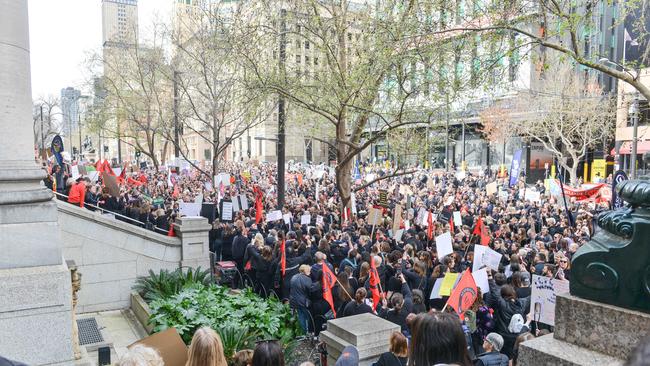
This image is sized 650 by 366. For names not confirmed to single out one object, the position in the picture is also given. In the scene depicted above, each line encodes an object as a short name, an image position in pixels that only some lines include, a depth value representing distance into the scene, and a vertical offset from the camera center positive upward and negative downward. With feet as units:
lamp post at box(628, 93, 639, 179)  74.08 +4.08
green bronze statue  8.64 -1.86
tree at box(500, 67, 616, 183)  118.32 +11.33
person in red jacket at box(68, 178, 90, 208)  43.54 -3.46
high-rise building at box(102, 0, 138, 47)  94.50 +24.30
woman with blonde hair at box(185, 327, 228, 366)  12.86 -5.12
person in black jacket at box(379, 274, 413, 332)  22.59 -7.26
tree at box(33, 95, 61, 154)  188.18 +18.71
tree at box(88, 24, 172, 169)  87.45 +14.60
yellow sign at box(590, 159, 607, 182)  144.33 -3.38
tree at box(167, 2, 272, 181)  51.16 +12.51
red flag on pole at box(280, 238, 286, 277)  32.04 -6.92
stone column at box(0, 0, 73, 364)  17.92 -3.18
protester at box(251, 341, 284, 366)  12.90 -5.26
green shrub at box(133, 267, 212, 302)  32.37 -8.60
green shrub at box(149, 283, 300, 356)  24.27 -8.73
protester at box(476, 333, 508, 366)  17.40 -7.18
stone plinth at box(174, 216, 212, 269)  36.01 -6.30
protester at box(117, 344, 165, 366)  11.27 -4.72
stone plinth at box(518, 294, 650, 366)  8.83 -3.38
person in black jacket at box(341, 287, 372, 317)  23.58 -7.25
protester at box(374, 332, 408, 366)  15.84 -6.41
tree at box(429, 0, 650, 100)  30.96 +9.48
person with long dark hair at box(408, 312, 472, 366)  9.42 -3.60
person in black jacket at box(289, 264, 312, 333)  28.60 -7.95
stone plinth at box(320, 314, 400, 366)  18.47 -6.94
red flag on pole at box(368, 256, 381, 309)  26.23 -6.92
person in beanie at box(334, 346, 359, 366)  15.44 -6.42
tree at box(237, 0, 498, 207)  40.11 +8.36
